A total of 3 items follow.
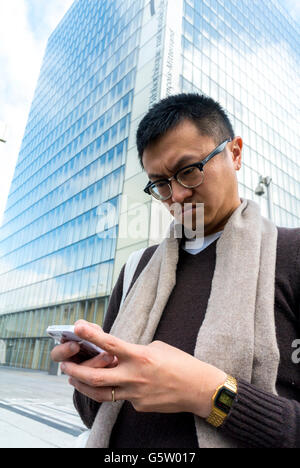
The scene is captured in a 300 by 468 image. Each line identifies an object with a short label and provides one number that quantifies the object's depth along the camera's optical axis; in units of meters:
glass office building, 17.72
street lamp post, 9.93
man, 0.78
